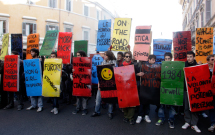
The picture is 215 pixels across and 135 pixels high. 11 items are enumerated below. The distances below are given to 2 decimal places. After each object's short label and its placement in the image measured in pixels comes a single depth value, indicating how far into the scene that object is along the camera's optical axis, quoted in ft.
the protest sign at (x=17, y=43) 23.53
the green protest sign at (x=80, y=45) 24.63
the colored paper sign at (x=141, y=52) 18.57
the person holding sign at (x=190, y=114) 12.89
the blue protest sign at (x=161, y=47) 21.24
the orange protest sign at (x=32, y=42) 23.26
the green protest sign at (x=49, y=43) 20.13
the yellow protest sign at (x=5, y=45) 23.85
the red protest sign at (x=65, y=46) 18.88
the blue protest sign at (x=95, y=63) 19.72
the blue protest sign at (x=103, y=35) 23.32
